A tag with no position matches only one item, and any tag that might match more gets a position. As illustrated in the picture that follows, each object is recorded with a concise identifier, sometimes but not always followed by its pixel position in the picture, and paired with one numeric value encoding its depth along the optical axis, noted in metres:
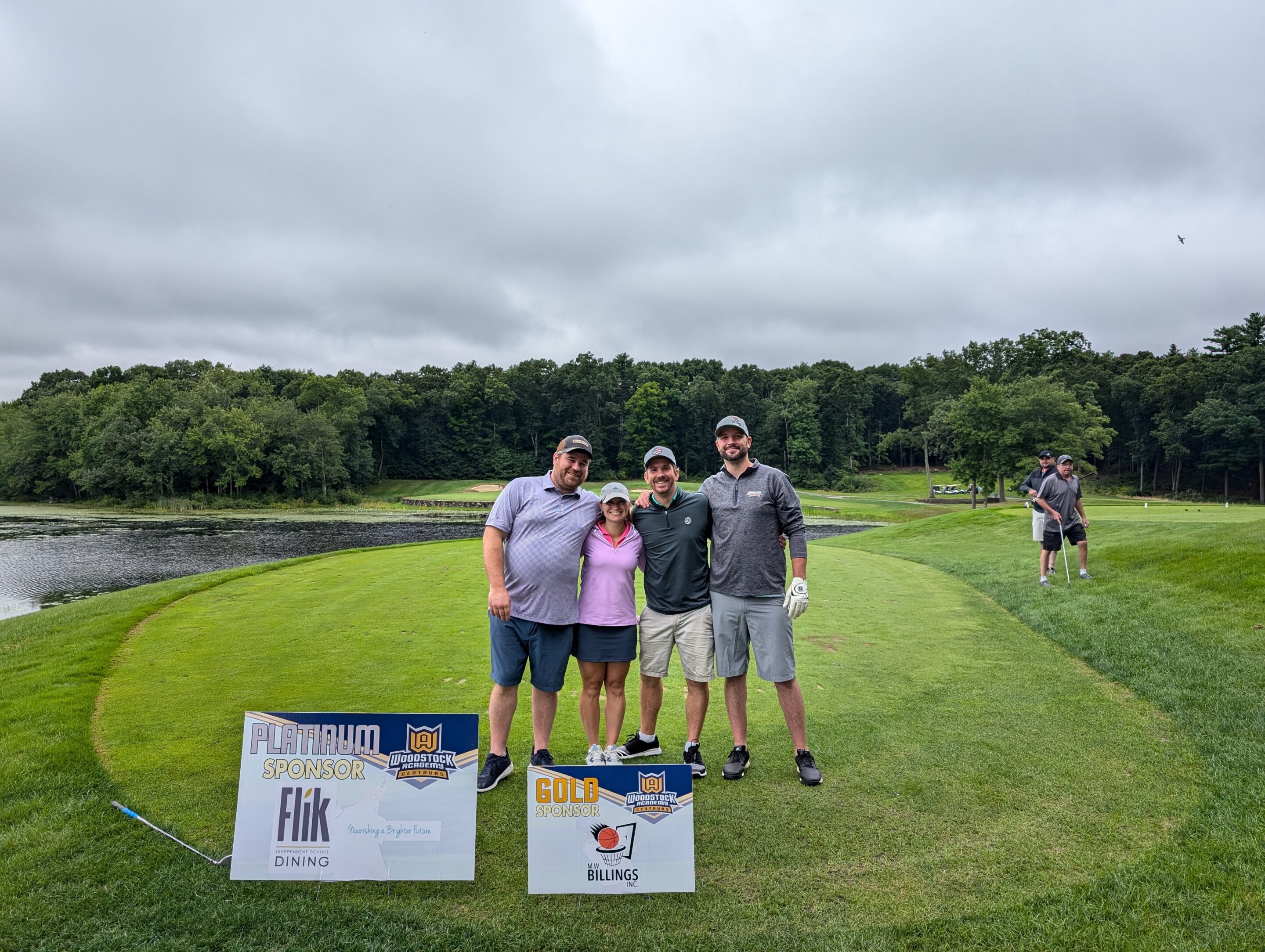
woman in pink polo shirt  4.41
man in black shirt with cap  11.14
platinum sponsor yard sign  3.19
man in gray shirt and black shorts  10.78
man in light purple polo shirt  4.29
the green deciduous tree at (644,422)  78.50
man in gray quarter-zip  4.50
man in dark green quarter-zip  4.59
